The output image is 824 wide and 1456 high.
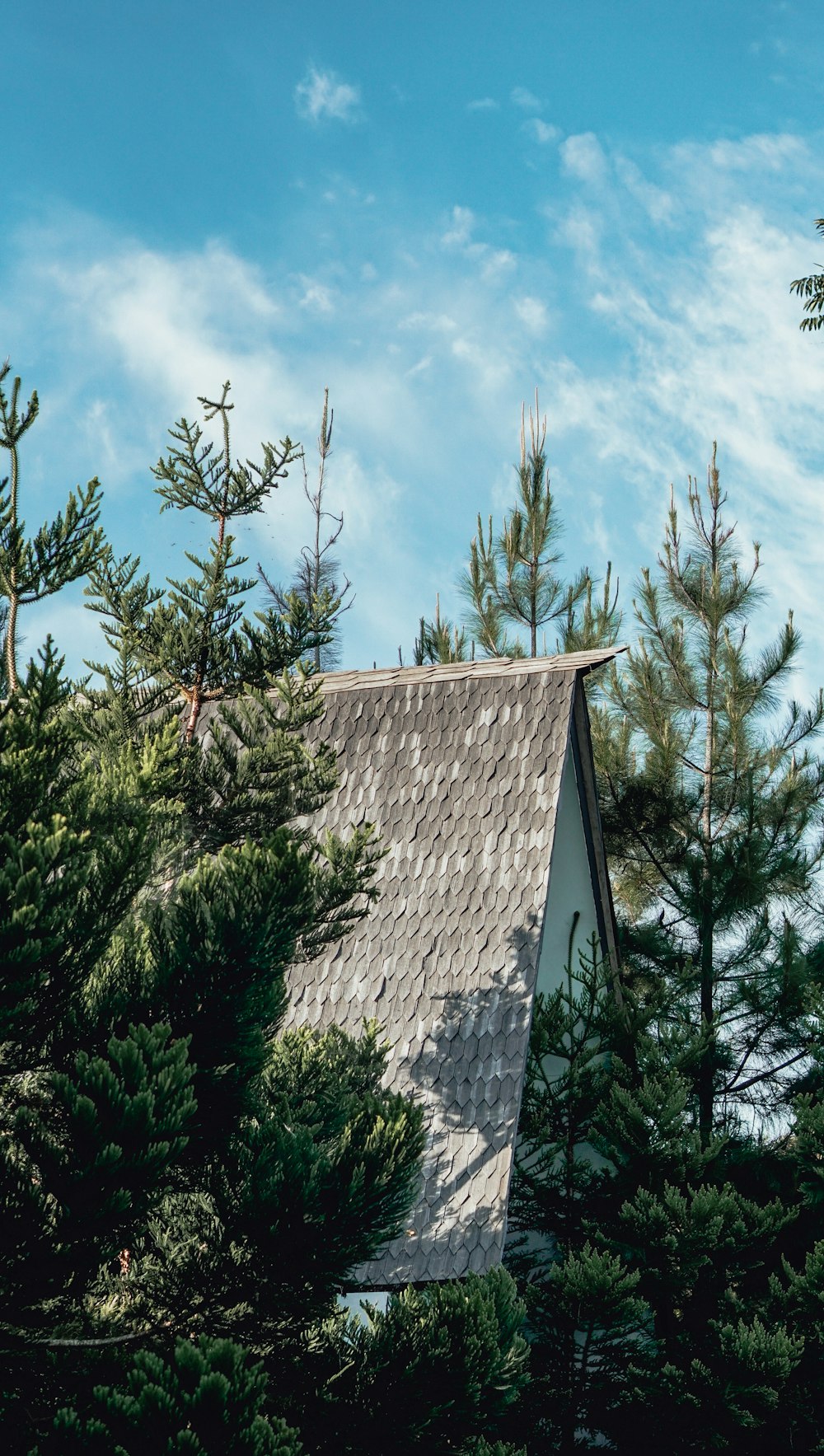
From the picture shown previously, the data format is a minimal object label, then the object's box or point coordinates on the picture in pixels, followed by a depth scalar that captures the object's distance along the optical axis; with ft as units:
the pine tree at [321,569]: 67.87
